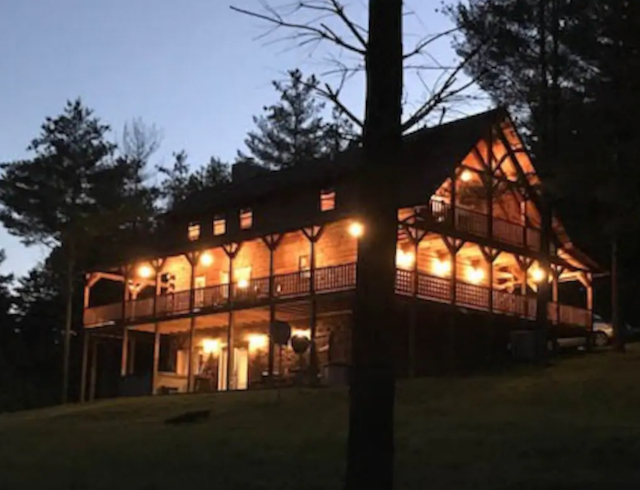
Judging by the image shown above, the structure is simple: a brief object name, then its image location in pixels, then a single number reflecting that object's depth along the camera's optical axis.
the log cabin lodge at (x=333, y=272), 34.19
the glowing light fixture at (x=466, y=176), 36.12
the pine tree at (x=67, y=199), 46.72
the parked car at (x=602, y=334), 39.12
